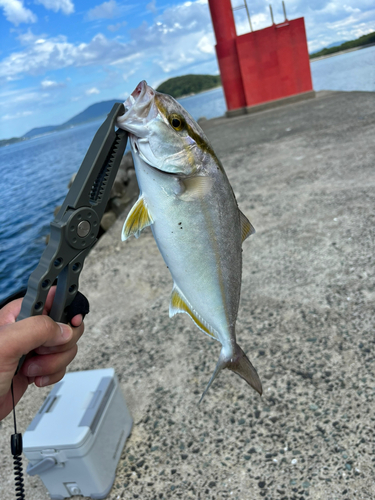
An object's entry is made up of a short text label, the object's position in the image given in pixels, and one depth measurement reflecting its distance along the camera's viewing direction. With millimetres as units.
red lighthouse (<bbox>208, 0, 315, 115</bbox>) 16406
